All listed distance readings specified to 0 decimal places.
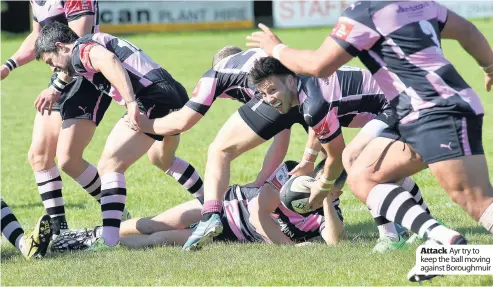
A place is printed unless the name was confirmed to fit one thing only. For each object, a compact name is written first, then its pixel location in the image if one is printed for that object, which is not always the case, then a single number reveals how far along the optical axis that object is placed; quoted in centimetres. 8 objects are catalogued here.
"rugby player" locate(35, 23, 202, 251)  1404
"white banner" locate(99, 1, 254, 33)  6994
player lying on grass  1371
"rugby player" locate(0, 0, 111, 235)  1527
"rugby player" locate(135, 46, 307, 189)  1349
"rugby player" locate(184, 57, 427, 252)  1240
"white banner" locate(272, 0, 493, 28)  7262
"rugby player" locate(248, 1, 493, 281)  1016
